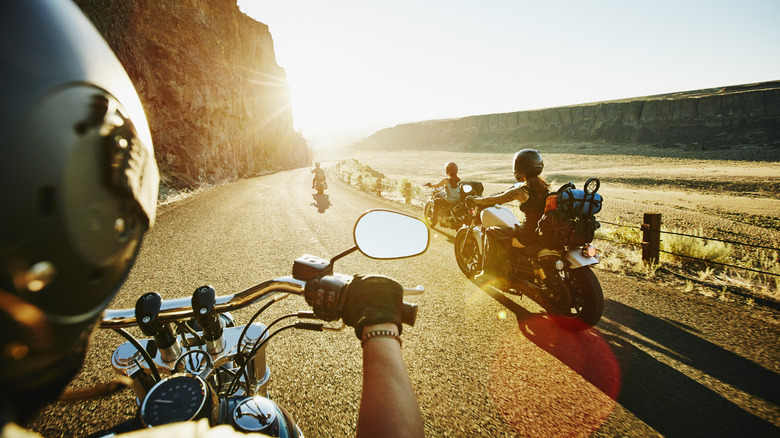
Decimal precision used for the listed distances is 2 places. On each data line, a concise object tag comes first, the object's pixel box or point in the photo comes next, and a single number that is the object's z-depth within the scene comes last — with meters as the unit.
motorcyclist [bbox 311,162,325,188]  15.04
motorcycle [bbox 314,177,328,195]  15.19
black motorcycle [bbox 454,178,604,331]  3.30
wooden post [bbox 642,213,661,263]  5.33
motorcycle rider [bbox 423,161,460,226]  8.40
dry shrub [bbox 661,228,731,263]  5.60
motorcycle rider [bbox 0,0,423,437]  0.52
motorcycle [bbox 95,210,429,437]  0.85
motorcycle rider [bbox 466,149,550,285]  3.96
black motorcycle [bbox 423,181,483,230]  7.74
